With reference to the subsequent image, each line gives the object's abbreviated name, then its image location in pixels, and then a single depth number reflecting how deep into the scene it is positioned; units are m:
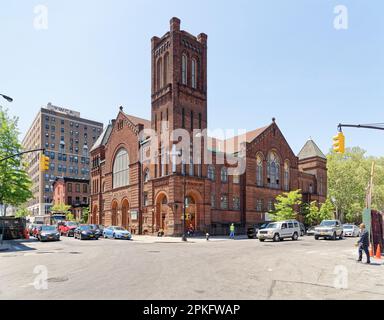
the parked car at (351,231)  42.81
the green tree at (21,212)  92.40
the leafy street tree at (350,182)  73.75
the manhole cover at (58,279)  11.45
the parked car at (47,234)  34.38
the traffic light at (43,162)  22.30
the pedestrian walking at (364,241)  16.14
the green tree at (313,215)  61.19
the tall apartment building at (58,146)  107.56
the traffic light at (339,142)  17.20
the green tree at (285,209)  51.72
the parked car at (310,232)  48.42
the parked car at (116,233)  38.05
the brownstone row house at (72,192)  90.06
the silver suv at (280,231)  33.16
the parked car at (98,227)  37.56
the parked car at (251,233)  40.81
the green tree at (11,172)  39.19
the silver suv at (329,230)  35.25
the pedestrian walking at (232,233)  40.94
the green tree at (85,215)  78.09
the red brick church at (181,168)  44.94
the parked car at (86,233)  36.38
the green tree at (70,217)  78.44
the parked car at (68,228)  43.66
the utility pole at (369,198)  19.77
